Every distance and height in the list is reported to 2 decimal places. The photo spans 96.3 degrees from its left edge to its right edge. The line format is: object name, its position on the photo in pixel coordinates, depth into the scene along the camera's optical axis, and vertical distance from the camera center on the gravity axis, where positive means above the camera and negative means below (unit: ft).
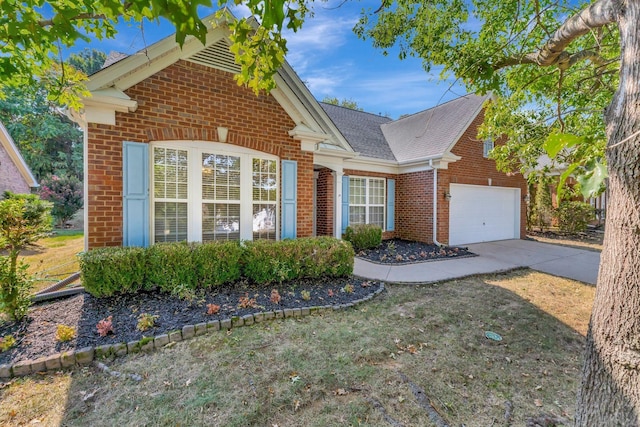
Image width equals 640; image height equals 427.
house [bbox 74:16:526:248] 16.74 +3.99
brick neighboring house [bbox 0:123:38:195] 44.61 +6.25
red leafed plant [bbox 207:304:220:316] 14.33 -5.07
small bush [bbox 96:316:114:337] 12.18 -5.17
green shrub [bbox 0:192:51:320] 12.96 -2.05
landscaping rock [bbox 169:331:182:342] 12.48 -5.64
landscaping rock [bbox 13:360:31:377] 10.21 -5.81
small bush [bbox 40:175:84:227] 58.80 +2.19
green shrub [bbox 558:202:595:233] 49.11 -0.97
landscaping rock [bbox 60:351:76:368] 10.70 -5.72
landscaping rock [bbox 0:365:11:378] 10.09 -5.82
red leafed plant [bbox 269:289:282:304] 16.26 -5.12
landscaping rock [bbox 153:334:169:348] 12.11 -5.69
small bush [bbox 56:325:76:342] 11.66 -5.19
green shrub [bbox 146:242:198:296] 16.03 -3.48
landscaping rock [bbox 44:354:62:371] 10.55 -5.76
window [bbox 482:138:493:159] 40.40 +8.83
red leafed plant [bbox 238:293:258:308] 15.40 -5.16
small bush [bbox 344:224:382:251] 32.53 -3.15
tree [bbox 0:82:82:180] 70.54 +19.44
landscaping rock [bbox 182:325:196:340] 12.79 -5.58
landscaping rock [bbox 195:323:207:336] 13.10 -5.57
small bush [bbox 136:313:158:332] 12.78 -5.20
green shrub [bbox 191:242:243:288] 17.10 -3.35
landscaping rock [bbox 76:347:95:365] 10.92 -5.70
